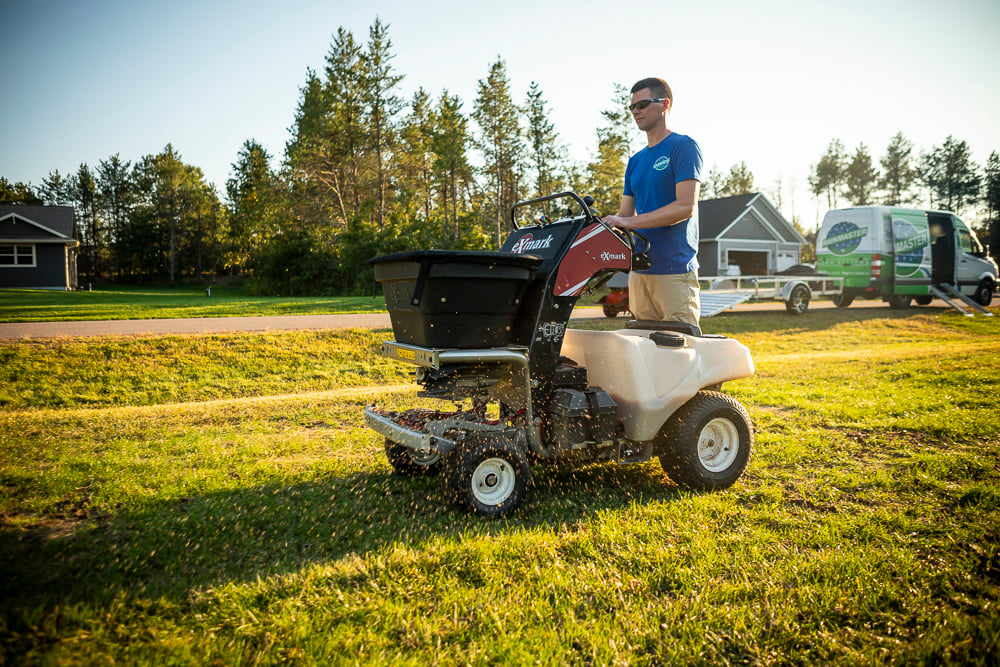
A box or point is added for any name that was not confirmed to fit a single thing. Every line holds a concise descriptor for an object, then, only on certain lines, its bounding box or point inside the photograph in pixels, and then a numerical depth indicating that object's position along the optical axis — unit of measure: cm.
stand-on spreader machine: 334
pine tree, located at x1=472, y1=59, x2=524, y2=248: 3531
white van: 1830
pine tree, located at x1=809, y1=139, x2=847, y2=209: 6725
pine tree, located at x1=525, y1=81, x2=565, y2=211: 3647
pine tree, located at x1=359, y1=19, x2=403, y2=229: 3419
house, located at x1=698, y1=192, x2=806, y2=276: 3338
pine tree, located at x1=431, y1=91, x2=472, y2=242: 3431
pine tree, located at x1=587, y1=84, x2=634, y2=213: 3319
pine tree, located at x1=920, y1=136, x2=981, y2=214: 6212
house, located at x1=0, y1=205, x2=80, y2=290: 3006
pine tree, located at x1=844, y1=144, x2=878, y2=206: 6512
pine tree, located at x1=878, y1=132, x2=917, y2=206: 6388
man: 387
